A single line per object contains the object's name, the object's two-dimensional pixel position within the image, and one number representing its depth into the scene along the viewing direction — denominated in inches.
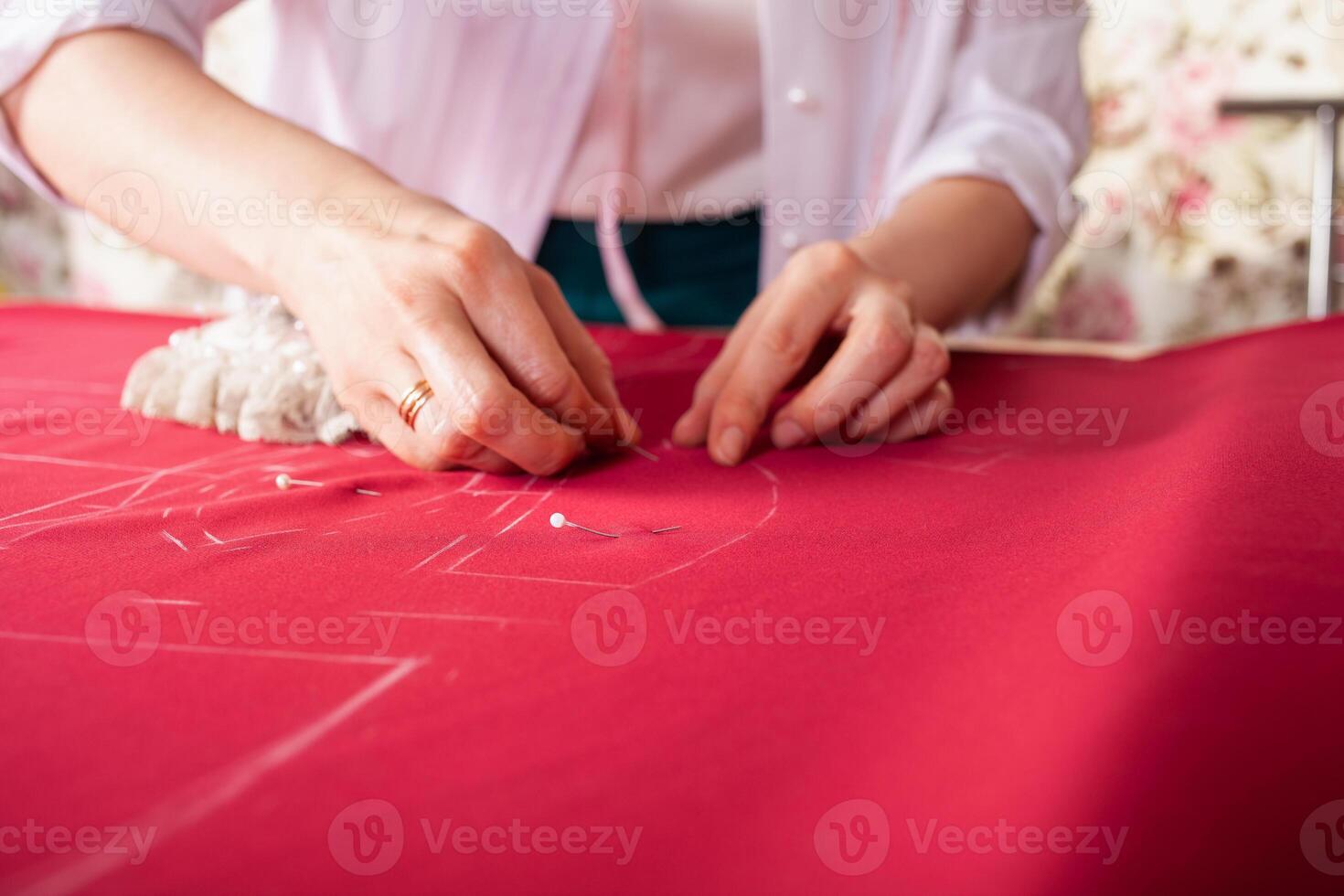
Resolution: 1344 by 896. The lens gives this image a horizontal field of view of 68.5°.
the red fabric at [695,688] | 10.6
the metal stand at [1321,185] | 86.4
